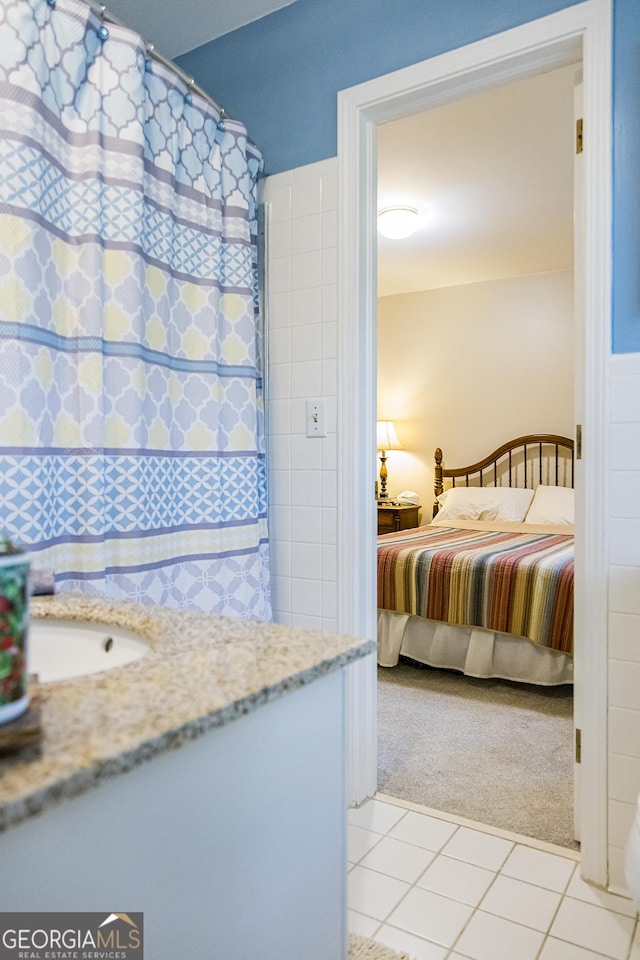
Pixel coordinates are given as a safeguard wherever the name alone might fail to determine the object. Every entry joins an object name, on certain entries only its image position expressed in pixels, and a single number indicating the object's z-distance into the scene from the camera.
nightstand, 5.23
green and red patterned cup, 0.50
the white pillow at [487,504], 4.86
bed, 3.06
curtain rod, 1.64
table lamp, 5.64
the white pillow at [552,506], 4.57
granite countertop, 0.46
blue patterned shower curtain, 1.43
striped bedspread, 3.05
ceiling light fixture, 3.89
